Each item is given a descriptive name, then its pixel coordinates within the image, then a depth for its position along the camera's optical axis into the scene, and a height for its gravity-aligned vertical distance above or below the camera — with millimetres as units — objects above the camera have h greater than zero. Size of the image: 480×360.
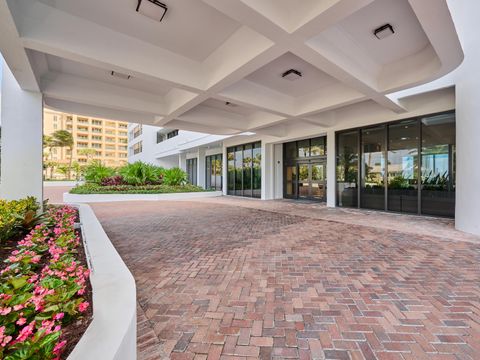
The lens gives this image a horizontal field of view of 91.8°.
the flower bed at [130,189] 13055 -676
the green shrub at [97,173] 15594 +344
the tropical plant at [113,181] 15039 -192
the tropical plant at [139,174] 15258 +264
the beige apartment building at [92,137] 57719 +11528
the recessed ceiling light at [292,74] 5895 +2691
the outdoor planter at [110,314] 1309 -944
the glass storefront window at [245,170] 14195 +475
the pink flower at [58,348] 1239 -914
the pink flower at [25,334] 1282 -868
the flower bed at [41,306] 1235 -862
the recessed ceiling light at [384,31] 4230 +2737
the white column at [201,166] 19906 +971
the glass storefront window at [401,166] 7148 +387
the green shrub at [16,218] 3432 -650
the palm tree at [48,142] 35719 +5638
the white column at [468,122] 5258 +1287
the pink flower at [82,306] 1664 -929
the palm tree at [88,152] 48688 +5651
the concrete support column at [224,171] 16522 +474
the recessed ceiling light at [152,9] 3601 +2725
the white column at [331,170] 9852 +309
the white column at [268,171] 13242 +370
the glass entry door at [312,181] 11633 -190
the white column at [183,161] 23234 +1700
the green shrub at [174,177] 16156 +58
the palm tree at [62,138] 35822 +6251
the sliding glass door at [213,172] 18031 +463
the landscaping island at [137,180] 13902 -131
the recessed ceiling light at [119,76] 6016 +2736
